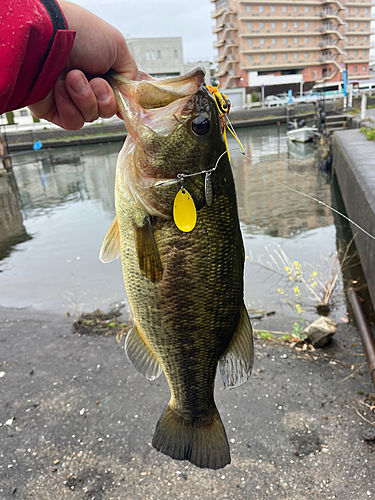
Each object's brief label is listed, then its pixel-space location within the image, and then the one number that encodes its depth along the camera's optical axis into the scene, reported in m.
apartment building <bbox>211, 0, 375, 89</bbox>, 59.30
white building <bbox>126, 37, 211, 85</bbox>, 47.28
